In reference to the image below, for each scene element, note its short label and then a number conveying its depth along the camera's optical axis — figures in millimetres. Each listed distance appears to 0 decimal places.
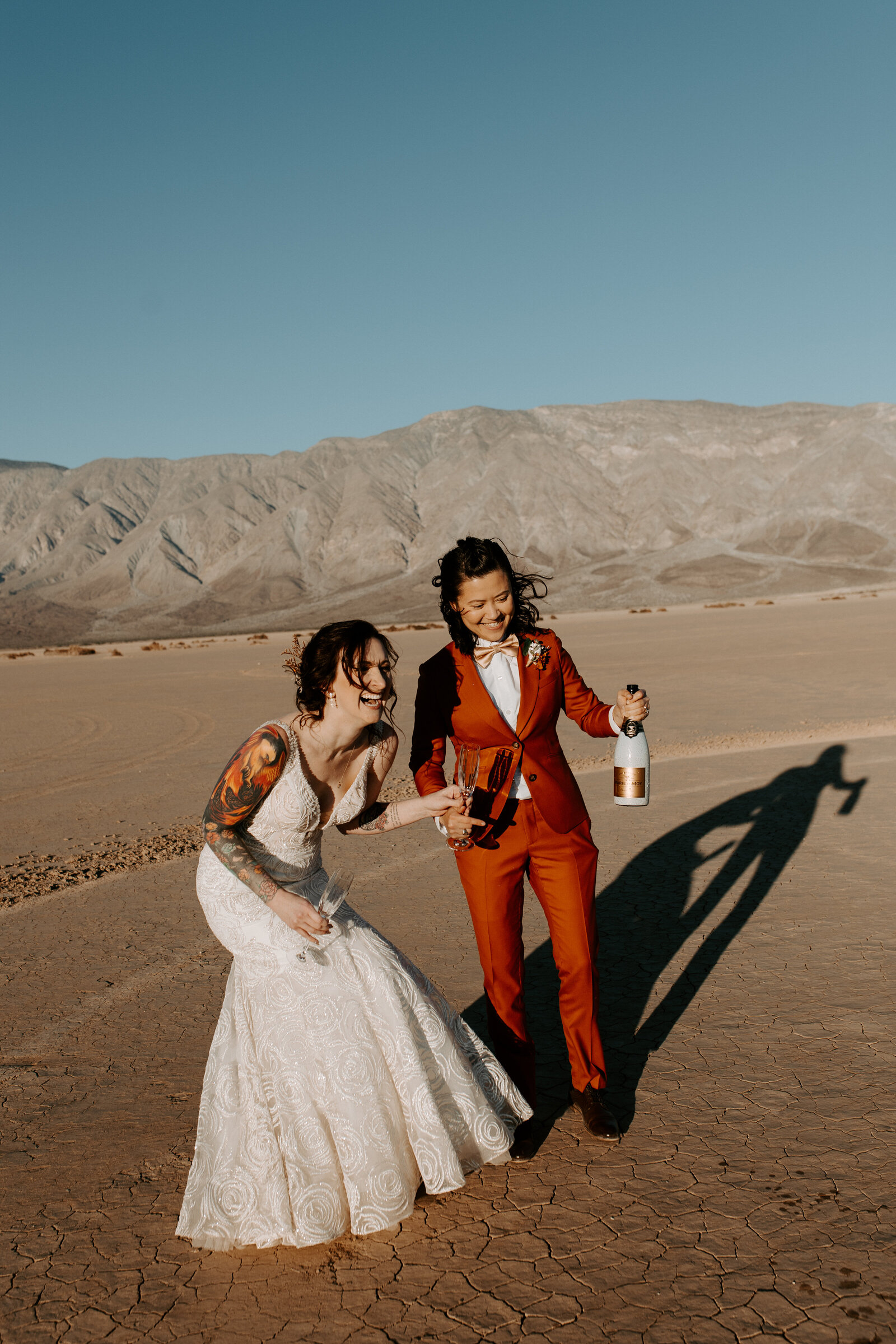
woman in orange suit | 3307
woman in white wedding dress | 2775
